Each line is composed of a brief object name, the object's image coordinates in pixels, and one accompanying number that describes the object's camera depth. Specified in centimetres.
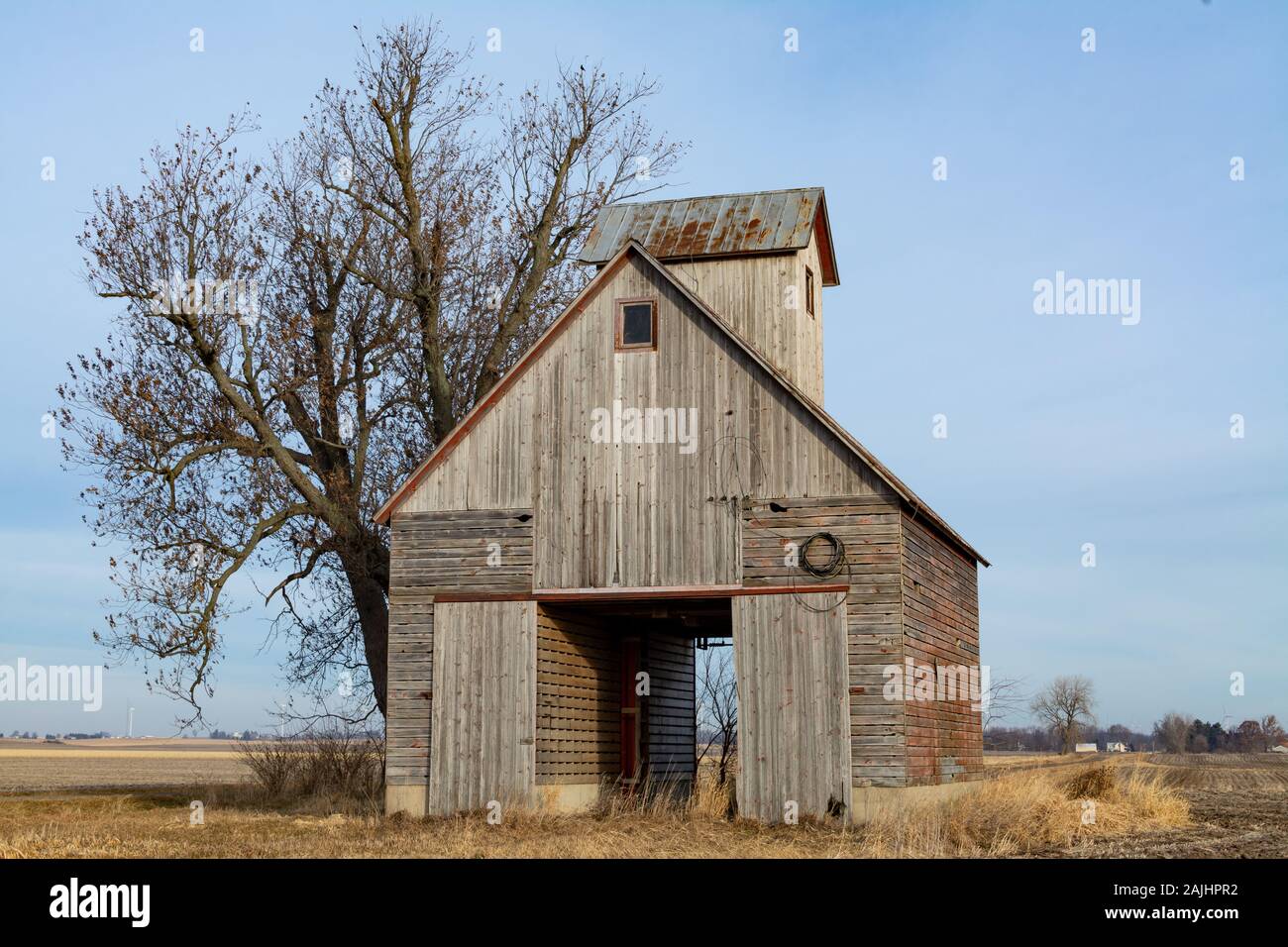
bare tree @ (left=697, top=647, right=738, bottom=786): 2845
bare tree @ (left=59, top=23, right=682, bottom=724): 2556
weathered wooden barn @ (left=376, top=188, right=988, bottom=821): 1994
